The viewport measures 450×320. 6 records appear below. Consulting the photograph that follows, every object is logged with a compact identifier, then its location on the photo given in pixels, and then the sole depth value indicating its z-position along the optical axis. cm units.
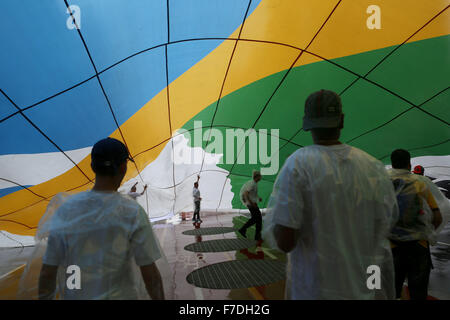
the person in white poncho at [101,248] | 172
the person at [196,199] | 1584
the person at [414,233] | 331
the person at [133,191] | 970
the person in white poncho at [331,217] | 180
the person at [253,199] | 965
